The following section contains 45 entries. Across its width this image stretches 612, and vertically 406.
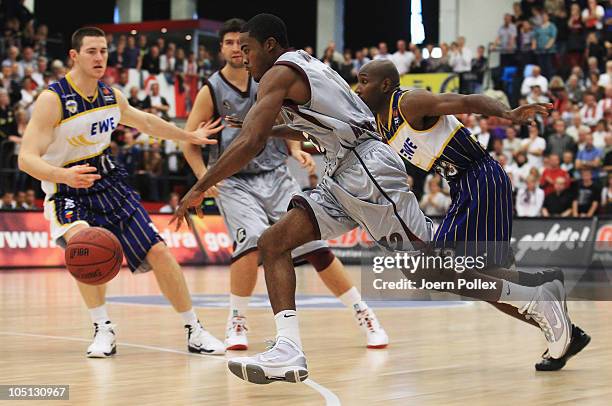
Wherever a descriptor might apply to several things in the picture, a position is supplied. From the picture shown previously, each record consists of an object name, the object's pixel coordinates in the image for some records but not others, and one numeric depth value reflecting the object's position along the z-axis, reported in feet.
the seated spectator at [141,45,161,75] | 73.26
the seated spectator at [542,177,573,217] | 54.65
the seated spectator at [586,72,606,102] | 60.80
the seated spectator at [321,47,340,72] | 74.74
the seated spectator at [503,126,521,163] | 60.39
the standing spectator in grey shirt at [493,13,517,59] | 70.28
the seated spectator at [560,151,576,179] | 56.44
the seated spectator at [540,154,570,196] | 55.57
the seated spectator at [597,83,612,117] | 59.62
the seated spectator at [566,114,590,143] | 59.06
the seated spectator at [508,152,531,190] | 57.77
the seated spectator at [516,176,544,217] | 55.31
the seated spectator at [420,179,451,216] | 58.90
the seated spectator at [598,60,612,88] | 61.42
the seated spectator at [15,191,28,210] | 55.11
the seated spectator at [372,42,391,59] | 72.65
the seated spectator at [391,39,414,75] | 71.51
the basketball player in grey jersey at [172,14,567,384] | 16.46
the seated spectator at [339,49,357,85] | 74.23
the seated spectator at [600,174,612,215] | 53.72
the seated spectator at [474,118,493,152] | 61.26
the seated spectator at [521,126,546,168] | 58.95
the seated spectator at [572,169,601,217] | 54.34
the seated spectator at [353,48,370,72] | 75.10
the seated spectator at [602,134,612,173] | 55.77
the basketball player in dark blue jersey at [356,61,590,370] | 18.51
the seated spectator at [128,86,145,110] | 67.10
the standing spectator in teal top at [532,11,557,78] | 66.08
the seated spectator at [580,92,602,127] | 59.82
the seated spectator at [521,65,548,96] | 63.57
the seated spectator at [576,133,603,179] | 56.08
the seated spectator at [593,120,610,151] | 57.31
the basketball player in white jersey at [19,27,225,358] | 21.57
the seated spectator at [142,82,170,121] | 67.10
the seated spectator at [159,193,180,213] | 59.35
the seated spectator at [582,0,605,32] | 66.49
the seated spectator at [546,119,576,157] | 57.82
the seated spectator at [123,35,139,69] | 73.41
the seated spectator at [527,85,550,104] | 61.72
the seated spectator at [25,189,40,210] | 55.98
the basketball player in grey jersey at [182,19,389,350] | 23.30
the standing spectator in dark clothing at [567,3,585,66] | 65.82
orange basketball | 20.07
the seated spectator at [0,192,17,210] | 54.54
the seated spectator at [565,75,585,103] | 62.34
